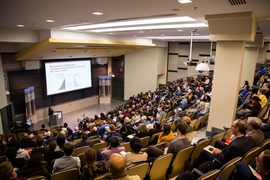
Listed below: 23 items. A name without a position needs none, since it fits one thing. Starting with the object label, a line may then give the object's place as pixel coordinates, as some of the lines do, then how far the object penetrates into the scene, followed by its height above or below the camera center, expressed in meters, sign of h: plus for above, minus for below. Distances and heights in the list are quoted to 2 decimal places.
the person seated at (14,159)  3.40 -1.76
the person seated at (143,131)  4.53 -1.60
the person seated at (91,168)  2.51 -1.41
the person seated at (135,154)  2.95 -1.41
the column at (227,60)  4.43 +0.10
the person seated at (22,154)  3.85 -1.88
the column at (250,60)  9.35 +0.22
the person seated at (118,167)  1.95 -1.06
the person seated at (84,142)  4.32 -1.80
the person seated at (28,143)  5.04 -2.17
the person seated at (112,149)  3.32 -1.51
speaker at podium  10.55 -3.17
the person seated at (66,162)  2.95 -1.55
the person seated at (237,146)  2.71 -1.15
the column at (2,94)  8.30 -1.48
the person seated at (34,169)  2.72 -1.54
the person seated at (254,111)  4.89 -1.20
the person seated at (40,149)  3.90 -1.79
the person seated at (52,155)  3.57 -1.74
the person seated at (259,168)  1.86 -1.07
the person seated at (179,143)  3.12 -1.32
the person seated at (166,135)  3.87 -1.44
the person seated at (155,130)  4.57 -1.60
